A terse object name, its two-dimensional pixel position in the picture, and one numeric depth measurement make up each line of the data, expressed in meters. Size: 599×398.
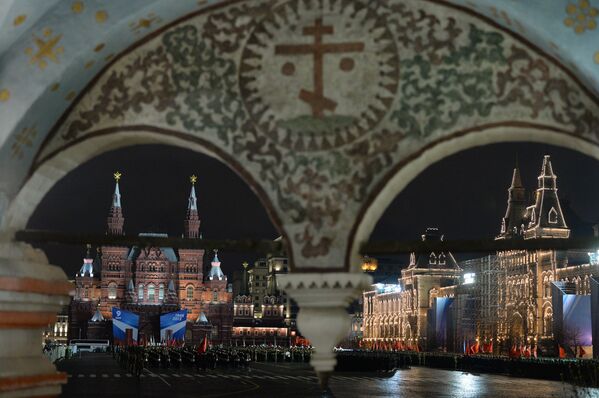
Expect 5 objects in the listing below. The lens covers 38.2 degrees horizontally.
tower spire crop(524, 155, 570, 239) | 65.75
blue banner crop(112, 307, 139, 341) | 68.81
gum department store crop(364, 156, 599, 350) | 61.16
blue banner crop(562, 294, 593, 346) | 47.50
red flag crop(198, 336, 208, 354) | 40.43
